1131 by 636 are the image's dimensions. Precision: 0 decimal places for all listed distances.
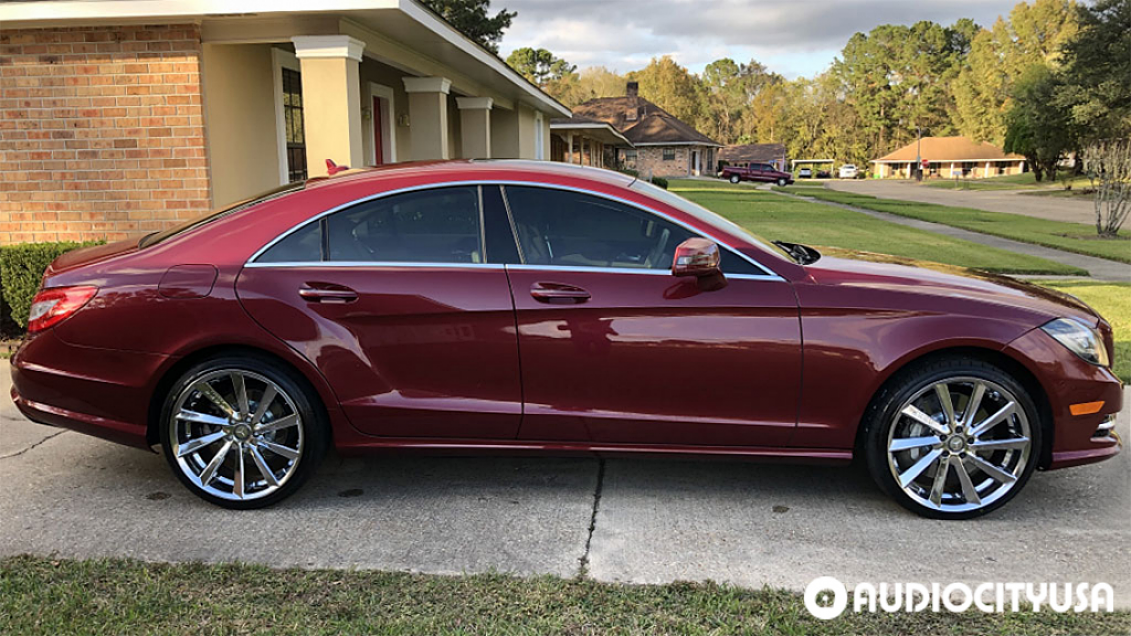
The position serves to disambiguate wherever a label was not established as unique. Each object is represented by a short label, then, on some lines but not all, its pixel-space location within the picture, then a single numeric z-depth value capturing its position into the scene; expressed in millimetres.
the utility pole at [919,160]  89275
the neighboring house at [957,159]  97250
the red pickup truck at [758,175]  70438
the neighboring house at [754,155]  107312
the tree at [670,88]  115750
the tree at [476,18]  35625
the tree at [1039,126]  52406
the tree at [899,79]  110875
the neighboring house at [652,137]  70688
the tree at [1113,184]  20422
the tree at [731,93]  130250
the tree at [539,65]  103312
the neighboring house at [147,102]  8305
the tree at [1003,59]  82250
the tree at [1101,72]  45688
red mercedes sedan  3691
